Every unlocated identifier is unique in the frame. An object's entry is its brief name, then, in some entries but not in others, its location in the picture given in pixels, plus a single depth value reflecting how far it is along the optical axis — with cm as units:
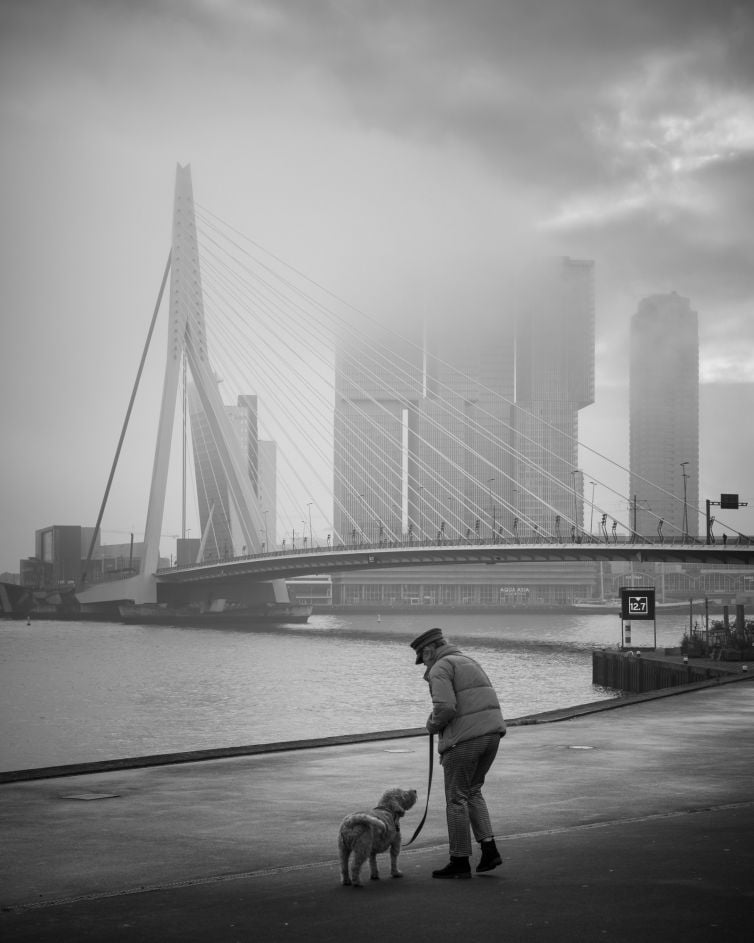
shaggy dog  744
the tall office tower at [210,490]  10575
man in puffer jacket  788
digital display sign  4775
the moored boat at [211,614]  11112
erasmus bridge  8038
